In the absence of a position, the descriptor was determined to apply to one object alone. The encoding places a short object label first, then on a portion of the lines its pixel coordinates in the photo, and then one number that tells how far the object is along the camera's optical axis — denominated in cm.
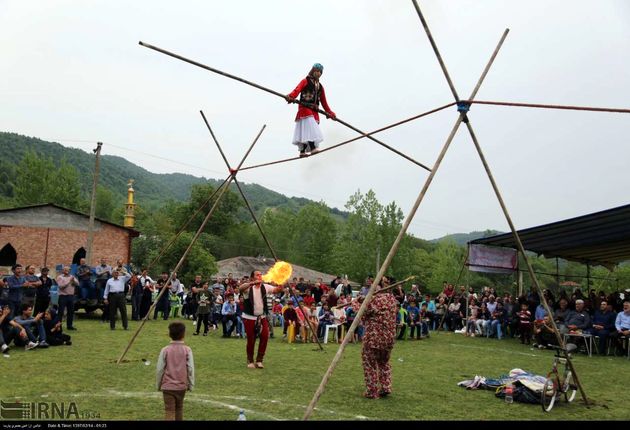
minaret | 5150
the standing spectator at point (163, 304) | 1908
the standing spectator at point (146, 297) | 1809
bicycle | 730
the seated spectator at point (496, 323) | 1869
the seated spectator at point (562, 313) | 1504
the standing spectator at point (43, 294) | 1323
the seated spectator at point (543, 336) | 1567
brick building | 2683
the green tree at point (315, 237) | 6144
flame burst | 1062
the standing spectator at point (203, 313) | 1580
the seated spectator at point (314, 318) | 1609
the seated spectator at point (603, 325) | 1468
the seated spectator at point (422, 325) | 1714
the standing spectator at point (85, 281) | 1694
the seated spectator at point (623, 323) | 1388
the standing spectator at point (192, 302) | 1894
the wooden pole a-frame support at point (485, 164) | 748
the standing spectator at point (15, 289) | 1177
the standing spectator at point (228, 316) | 1555
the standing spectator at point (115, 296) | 1455
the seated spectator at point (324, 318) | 1593
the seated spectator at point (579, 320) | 1450
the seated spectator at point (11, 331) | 1073
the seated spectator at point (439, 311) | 2098
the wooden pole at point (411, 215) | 574
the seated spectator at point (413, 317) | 1708
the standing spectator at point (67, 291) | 1384
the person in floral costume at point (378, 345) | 776
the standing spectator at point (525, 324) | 1694
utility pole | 2442
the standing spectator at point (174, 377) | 546
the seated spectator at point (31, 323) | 1105
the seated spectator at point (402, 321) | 1667
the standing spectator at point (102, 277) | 1716
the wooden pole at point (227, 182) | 1086
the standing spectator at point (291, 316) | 1501
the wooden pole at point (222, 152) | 1141
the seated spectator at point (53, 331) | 1149
